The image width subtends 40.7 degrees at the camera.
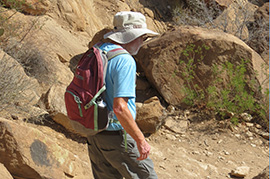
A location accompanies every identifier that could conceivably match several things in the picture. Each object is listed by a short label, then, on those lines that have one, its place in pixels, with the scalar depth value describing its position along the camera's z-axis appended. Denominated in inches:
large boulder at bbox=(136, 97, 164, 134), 209.8
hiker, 83.8
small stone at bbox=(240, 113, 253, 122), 241.1
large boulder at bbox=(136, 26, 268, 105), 253.0
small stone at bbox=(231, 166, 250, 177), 187.9
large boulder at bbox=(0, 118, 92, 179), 117.1
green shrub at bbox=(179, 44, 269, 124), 238.1
